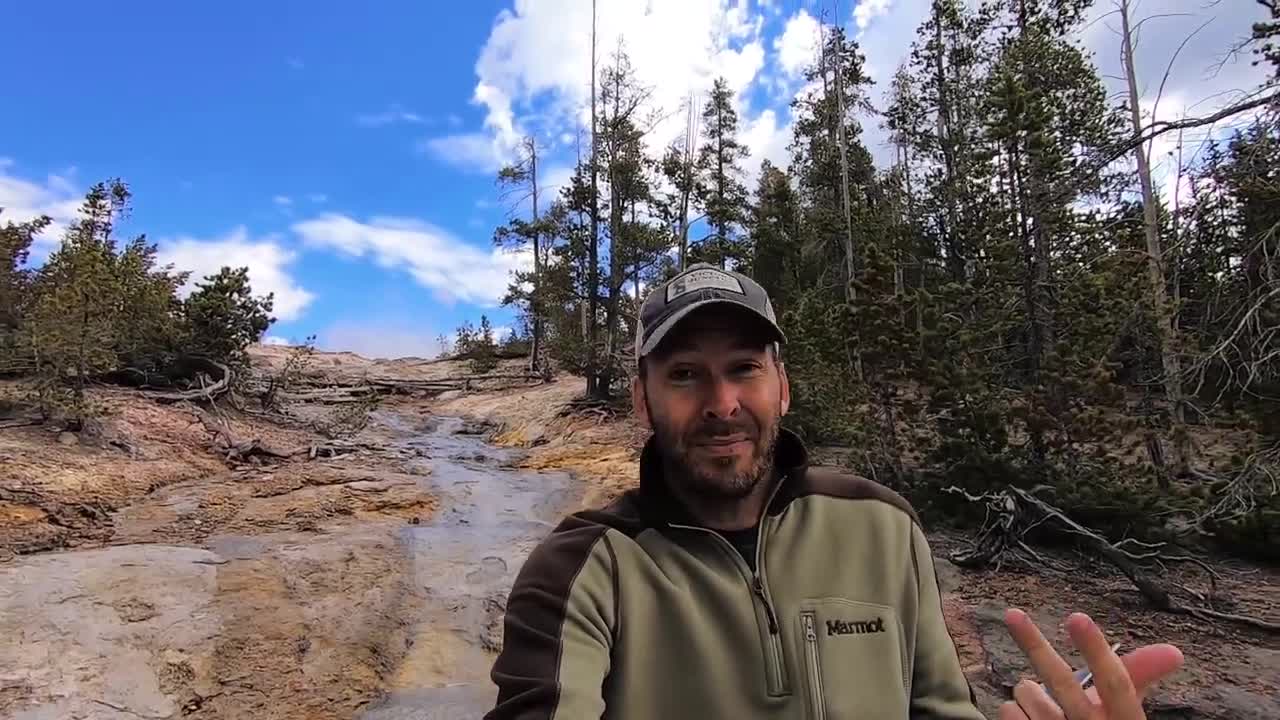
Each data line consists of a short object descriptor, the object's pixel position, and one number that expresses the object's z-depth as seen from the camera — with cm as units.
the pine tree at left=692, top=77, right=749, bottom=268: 2155
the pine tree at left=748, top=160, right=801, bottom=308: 2489
